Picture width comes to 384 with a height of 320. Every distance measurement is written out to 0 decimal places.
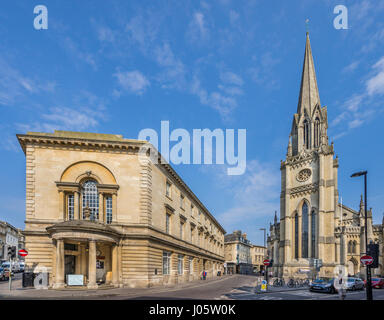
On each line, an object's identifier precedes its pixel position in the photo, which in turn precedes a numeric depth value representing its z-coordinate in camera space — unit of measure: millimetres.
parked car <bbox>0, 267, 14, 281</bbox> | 31453
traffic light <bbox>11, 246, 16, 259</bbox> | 21780
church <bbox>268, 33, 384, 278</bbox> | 52906
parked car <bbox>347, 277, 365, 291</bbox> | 28225
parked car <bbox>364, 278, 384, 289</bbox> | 31953
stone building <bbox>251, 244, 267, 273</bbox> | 117775
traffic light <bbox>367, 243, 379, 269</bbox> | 16516
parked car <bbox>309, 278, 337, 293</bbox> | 24856
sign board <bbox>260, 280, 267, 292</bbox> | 23734
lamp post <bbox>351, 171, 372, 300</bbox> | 16078
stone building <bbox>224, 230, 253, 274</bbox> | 98250
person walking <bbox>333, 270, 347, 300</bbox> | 16672
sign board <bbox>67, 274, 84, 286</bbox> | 22141
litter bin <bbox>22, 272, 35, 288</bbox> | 22406
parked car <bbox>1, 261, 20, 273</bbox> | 47931
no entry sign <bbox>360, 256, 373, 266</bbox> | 16447
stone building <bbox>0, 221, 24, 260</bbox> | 88625
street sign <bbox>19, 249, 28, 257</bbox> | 21019
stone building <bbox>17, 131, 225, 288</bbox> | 23141
